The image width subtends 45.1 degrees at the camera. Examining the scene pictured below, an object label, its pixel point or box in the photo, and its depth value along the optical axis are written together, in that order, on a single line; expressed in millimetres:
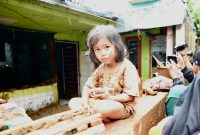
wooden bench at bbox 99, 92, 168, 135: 2071
